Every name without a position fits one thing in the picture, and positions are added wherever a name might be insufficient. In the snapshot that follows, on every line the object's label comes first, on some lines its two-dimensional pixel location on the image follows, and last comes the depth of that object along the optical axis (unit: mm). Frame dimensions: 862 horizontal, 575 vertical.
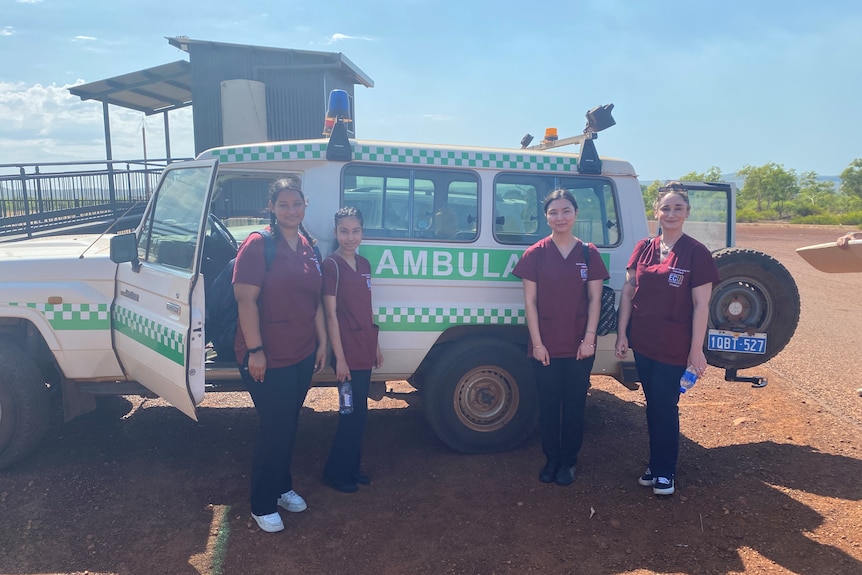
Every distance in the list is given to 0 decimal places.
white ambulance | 4062
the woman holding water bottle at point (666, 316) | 3678
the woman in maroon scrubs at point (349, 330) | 3645
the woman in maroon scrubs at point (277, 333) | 3213
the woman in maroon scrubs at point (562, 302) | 3826
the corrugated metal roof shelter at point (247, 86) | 11445
